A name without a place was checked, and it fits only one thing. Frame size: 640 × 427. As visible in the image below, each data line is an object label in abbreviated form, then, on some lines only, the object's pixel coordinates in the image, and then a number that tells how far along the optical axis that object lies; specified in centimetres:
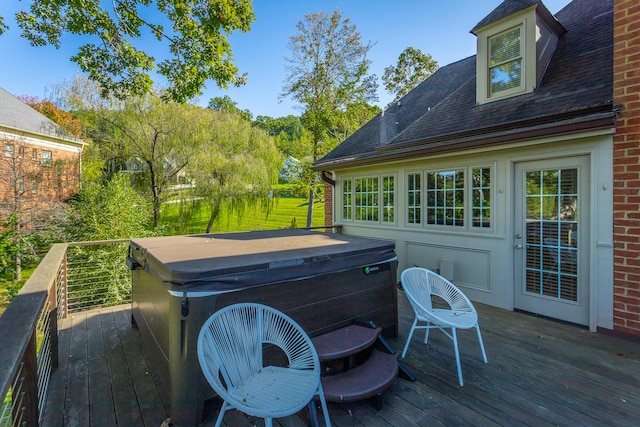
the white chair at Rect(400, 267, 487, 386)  248
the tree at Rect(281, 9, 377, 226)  1121
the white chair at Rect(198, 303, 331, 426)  156
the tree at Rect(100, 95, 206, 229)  998
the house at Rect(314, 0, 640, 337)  324
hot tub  199
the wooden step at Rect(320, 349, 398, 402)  201
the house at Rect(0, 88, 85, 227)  989
